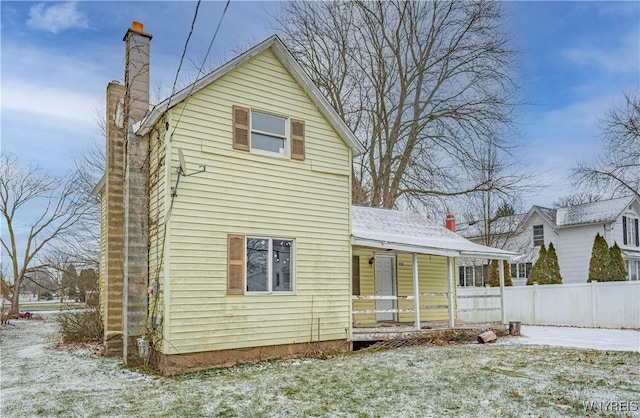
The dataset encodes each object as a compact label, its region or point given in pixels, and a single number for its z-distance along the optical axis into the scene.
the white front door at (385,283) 14.73
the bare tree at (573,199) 39.22
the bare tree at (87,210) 26.83
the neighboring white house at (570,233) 26.00
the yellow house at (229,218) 9.29
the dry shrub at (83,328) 13.89
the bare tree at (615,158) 20.50
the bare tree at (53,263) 28.62
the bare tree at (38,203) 28.55
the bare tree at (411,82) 23.23
